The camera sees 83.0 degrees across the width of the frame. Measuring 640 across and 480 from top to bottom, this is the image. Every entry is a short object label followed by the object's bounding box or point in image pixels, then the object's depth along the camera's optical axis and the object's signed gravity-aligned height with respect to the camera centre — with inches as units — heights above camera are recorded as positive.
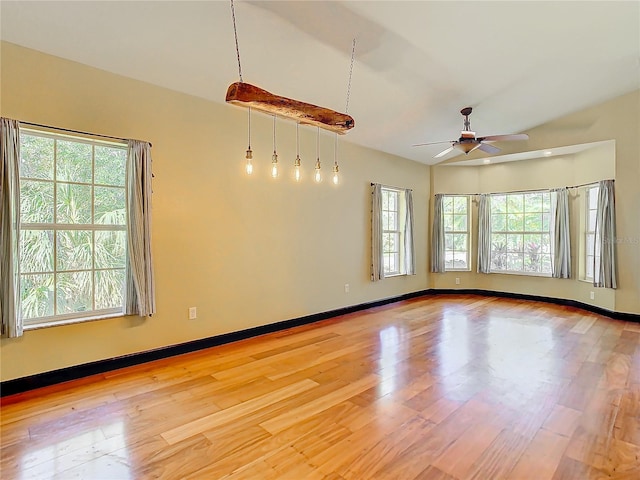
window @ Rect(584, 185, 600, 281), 246.8 +4.8
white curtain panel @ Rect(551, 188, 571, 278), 261.1 -1.3
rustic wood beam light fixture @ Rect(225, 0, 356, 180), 105.4 +41.7
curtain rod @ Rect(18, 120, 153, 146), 120.2 +38.4
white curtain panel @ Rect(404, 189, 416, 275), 281.1 -1.8
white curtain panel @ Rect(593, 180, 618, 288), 223.8 -0.4
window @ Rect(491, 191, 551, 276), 283.1 +1.4
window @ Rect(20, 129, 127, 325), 123.9 +4.2
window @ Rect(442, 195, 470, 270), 313.6 +1.9
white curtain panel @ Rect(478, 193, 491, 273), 301.4 +1.2
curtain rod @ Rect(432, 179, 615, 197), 255.0 +34.8
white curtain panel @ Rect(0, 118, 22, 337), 112.8 +3.6
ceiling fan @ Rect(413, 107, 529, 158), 186.1 +49.6
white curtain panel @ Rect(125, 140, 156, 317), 139.4 +3.6
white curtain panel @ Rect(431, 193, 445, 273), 305.1 -3.9
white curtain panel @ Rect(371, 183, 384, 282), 249.0 +2.1
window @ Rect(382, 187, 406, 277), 275.4 +4.6
